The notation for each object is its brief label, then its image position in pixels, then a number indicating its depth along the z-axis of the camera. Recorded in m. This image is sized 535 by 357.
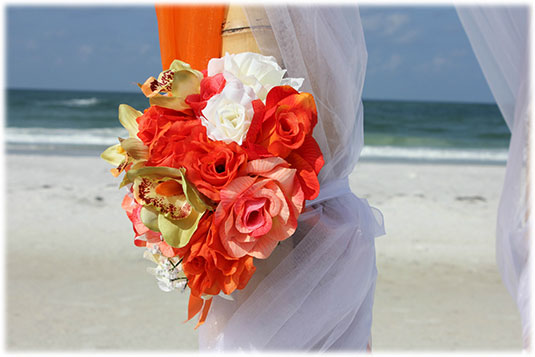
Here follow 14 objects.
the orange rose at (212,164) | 1.01
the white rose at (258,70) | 1.10
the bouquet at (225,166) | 1.01
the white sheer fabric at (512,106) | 1.08
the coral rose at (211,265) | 1.04
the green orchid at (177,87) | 1.10
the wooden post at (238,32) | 1.20
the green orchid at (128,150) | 1.11
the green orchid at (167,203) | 1.03
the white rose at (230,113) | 1.03
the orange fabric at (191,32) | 1.23
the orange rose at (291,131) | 1.03
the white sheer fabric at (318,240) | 1.18
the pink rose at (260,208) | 1.00
